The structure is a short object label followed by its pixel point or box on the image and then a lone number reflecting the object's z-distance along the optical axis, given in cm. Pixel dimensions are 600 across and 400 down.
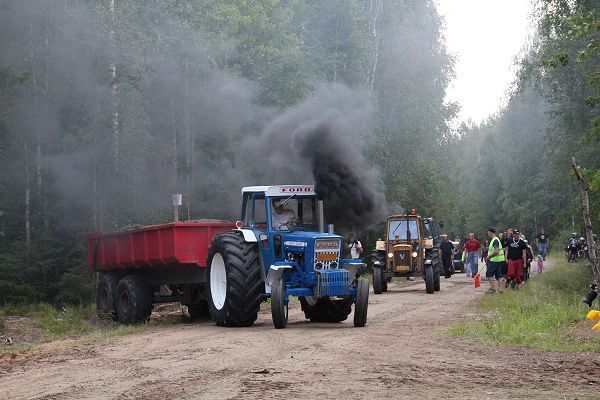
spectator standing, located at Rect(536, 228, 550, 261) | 4011
